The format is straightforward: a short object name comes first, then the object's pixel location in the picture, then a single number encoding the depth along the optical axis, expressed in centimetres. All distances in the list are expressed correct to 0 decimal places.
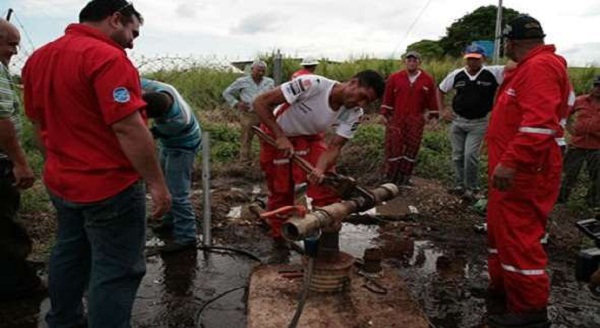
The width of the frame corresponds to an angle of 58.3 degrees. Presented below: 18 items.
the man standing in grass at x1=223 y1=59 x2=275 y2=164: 890
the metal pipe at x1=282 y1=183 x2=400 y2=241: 293
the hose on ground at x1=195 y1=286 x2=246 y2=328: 354
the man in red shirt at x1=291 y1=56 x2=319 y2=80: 899
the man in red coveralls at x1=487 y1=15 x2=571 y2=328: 327
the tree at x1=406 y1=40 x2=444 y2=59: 2872
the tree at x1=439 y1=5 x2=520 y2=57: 3142
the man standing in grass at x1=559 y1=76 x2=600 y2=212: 657
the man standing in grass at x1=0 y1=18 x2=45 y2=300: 347
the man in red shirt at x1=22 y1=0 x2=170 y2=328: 246
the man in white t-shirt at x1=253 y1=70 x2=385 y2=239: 416
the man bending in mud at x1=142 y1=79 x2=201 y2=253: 436
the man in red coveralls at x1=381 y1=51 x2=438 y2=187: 762
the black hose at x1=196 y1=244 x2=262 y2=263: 479
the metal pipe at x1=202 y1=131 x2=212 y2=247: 464
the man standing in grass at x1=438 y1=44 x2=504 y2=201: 676
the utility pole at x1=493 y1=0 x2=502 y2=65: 1098
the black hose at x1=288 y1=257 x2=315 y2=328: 284
